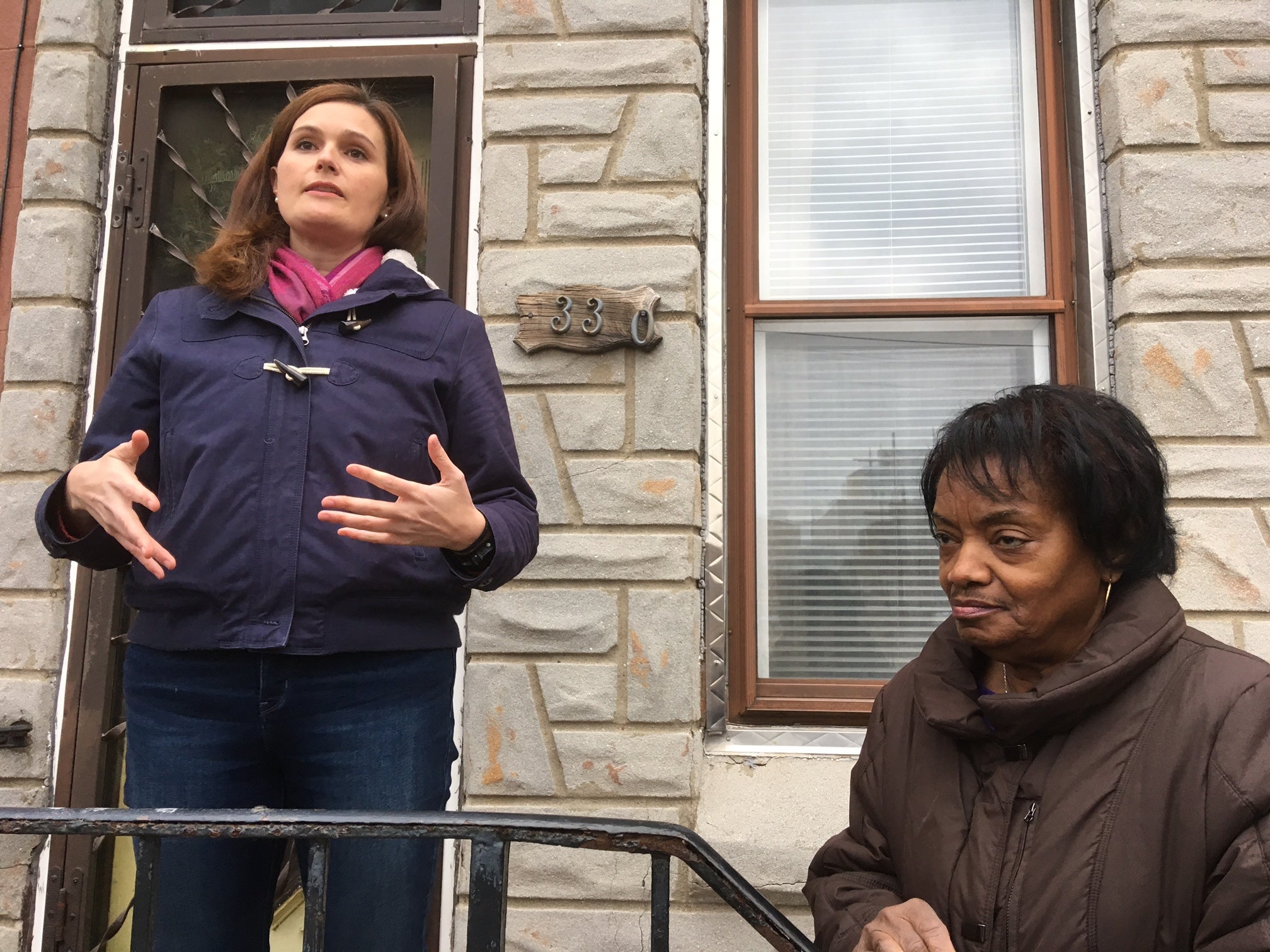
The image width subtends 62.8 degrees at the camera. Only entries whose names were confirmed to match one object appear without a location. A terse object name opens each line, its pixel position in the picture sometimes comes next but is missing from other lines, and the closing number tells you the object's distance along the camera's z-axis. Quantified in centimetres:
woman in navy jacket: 155
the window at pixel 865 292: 308
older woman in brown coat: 130
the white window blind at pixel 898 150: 322
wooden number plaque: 289
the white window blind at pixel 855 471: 307
